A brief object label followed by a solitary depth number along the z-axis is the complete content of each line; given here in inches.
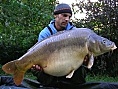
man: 55.8
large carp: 44.4
